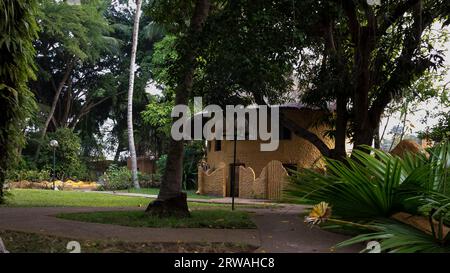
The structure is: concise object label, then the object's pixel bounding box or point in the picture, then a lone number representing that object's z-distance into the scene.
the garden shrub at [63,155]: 32.16
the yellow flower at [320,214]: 2.72
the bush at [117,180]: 29.06
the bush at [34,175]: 28.69
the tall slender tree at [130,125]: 27.73
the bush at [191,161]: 29.69
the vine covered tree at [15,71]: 7.62
